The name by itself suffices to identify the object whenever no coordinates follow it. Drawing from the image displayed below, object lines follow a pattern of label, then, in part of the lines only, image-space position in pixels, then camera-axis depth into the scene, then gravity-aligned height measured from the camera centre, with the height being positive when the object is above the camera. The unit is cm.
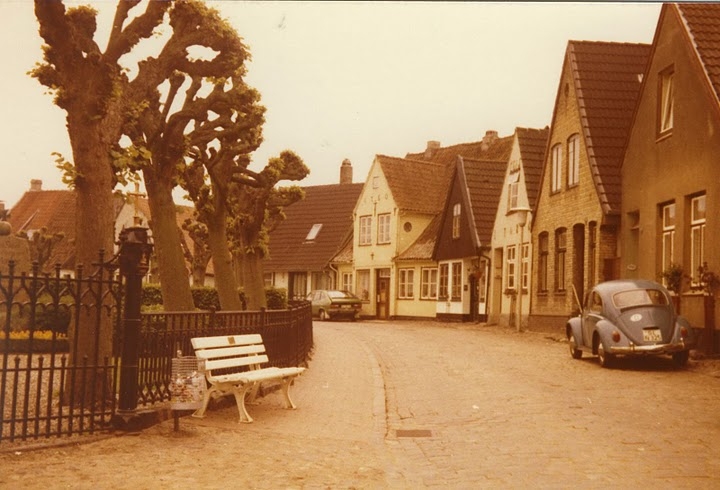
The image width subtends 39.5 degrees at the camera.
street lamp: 3192 +225
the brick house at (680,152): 2034 +390
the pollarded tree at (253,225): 2745 +252
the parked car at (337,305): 4606 +54
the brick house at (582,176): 2820 +444
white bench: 1123 -70
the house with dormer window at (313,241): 5631 +435
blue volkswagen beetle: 1800 +2
